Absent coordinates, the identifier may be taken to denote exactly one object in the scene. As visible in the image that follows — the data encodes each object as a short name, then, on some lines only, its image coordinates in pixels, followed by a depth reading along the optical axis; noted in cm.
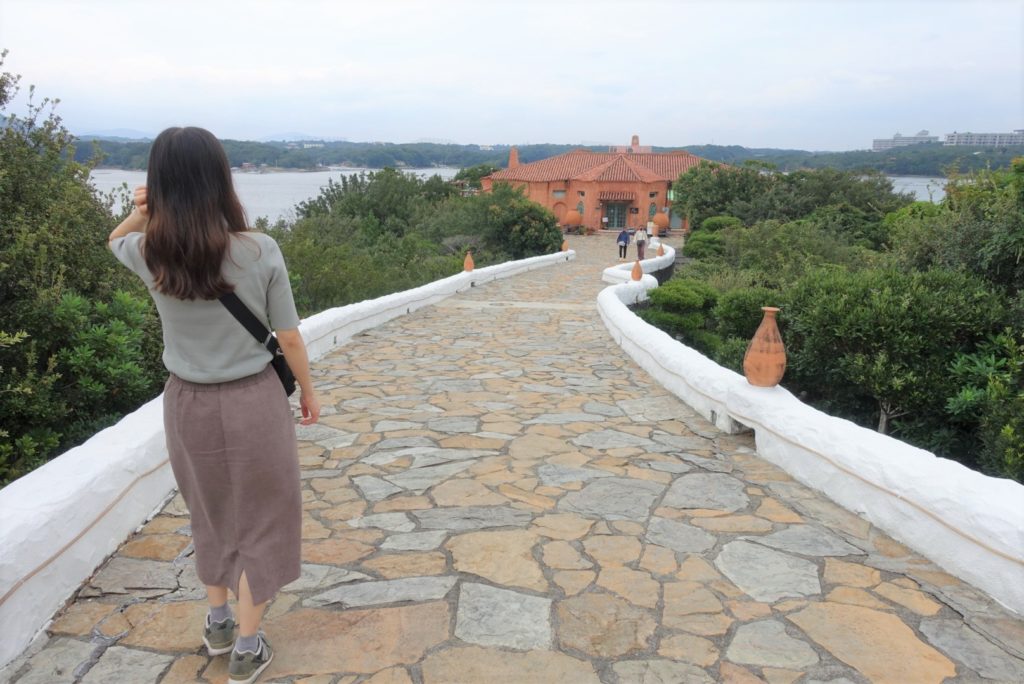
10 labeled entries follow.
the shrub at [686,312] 1164
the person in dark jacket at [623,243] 2612
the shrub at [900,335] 651
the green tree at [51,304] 456
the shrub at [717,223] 3434
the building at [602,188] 4472
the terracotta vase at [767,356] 501
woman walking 222
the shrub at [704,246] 2796
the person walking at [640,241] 2295
